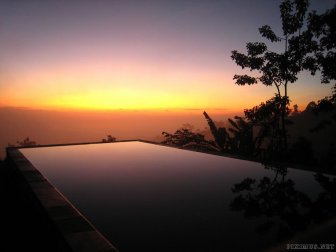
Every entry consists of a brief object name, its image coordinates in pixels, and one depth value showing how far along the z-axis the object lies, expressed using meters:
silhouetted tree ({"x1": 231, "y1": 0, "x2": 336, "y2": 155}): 6.75
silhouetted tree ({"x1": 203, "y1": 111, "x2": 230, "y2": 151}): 8.23
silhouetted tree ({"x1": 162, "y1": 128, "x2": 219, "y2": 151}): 8.39
